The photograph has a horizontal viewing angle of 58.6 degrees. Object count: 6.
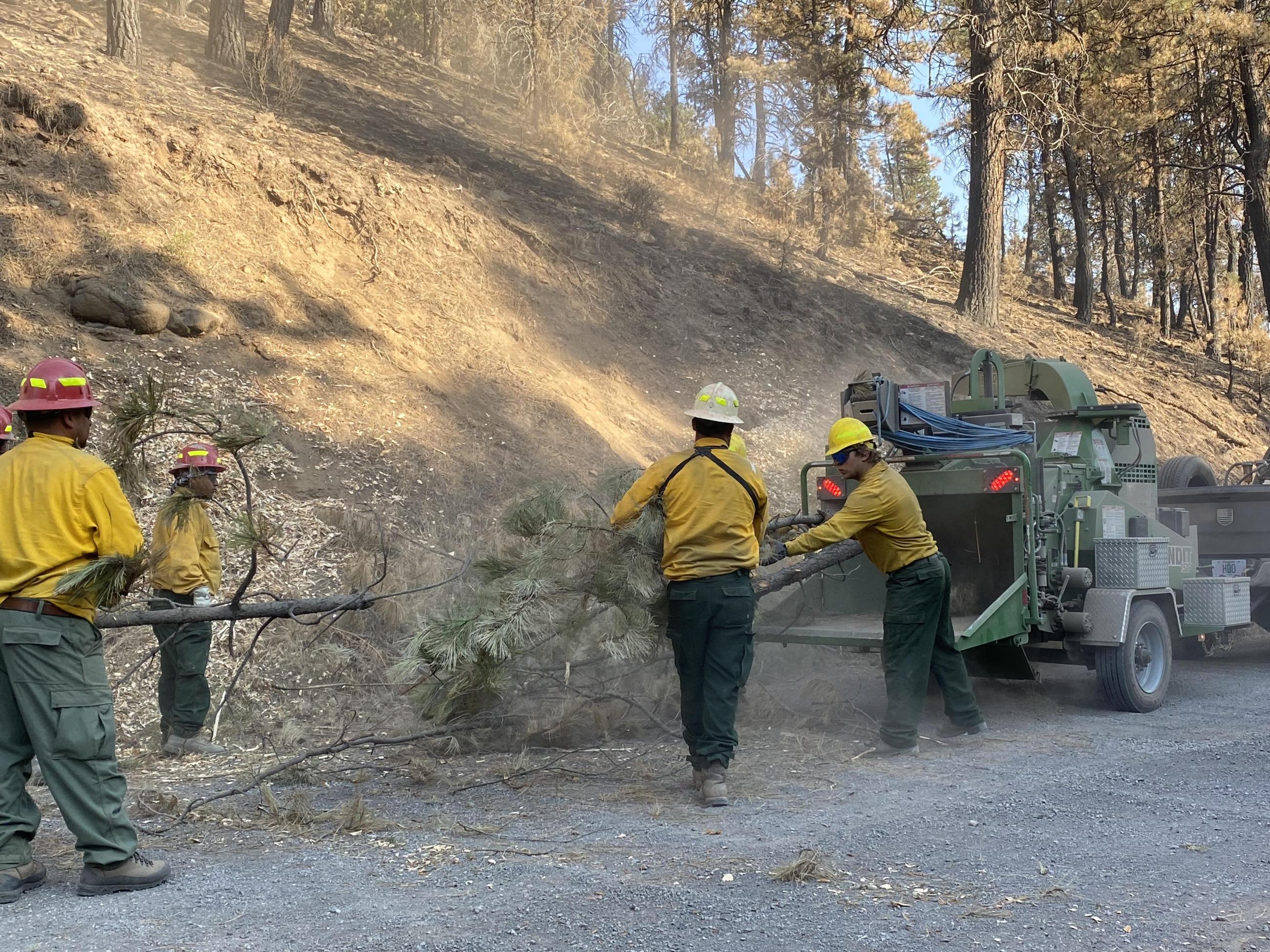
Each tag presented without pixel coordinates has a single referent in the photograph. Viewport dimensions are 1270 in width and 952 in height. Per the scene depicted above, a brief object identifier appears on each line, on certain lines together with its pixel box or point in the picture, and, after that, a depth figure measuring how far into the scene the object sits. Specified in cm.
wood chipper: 779
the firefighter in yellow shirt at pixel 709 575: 592
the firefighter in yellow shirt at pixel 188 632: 699
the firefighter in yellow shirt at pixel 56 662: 447
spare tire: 1146
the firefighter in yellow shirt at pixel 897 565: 691
